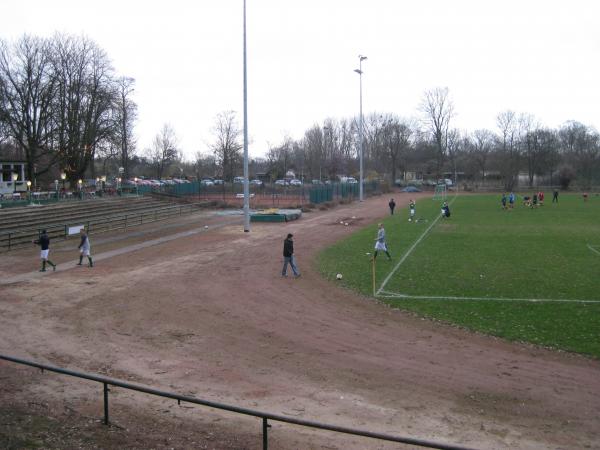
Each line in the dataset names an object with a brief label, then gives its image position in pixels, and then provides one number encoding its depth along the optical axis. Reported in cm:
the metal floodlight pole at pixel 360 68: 5560
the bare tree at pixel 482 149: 11012
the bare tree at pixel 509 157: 9019
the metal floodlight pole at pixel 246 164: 3250
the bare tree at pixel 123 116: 5634
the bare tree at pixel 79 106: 4997
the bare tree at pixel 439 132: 10550
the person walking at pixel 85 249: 2241
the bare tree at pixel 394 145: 11388
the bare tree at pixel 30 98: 4656
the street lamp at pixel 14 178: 4606
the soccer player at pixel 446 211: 4062
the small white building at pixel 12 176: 4797
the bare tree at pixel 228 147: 8919
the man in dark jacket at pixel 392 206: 4512
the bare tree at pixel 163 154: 10315
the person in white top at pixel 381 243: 2169
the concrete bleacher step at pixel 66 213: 3347
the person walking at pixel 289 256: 1920
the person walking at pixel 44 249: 2123
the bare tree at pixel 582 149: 9694
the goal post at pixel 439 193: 7038
